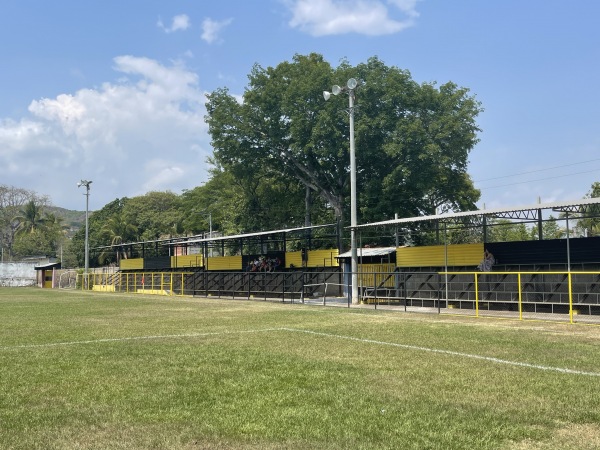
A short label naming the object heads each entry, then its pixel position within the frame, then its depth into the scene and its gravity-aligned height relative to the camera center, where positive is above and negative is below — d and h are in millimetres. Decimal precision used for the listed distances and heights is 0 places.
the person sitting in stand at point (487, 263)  22328 +98
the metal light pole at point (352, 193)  25812 +3276
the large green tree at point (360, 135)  40469 +9302
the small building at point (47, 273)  61175 -292
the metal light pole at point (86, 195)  57250 +7296
